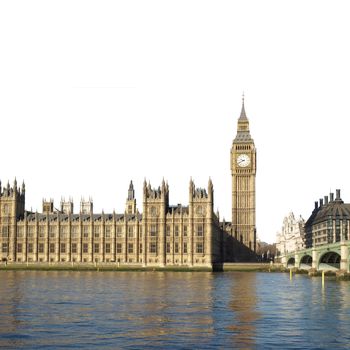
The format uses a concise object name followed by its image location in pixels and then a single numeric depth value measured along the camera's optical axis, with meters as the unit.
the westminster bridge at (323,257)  108.38
